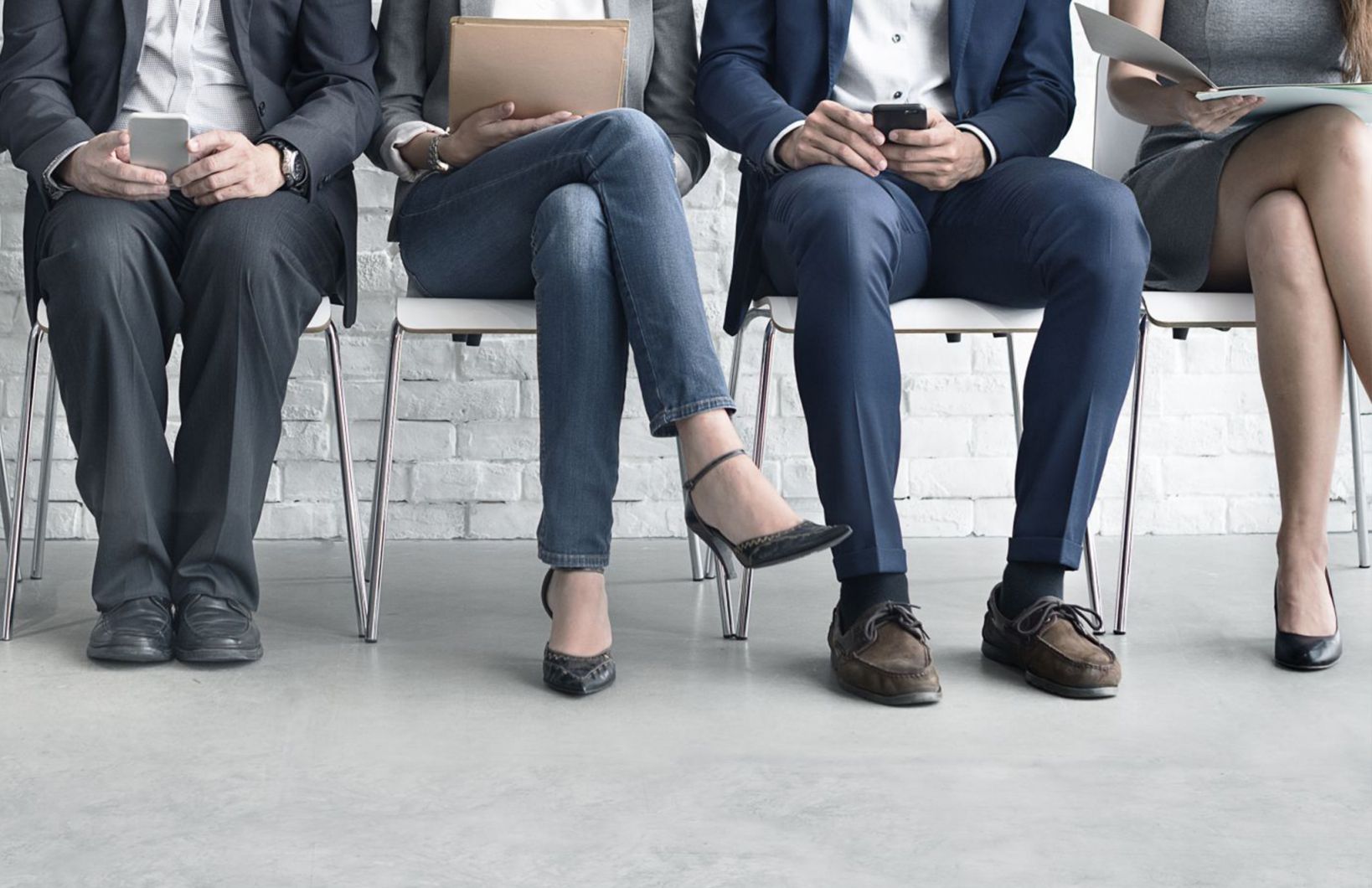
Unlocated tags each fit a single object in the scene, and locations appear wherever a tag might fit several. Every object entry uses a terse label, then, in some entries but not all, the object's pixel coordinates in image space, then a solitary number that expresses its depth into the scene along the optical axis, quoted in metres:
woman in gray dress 4.00
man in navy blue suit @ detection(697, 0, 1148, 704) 3.86
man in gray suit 3.94
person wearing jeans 3.79
